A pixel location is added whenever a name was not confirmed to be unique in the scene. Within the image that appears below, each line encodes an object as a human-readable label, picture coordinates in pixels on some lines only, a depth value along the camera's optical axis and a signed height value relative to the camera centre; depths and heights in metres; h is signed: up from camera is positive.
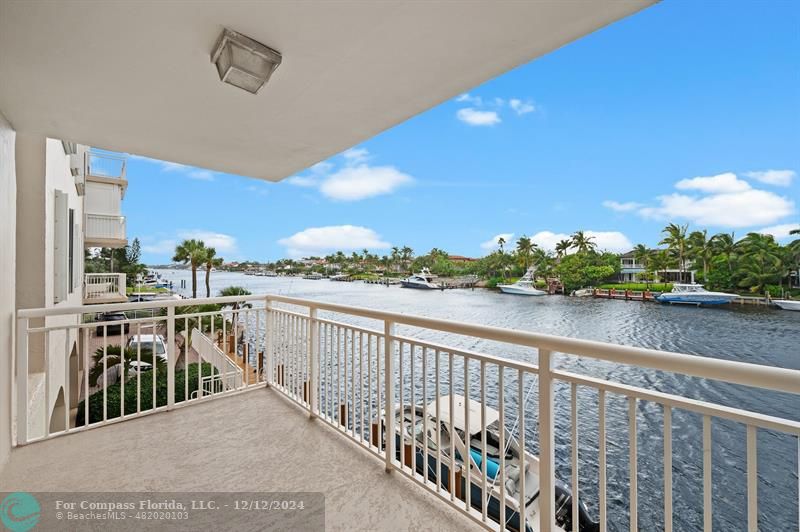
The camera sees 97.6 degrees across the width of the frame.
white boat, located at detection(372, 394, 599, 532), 1.69 -2.30
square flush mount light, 1.50 +0.94
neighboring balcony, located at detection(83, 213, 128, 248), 9.40 +0.97
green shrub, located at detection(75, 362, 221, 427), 6.19 -2.50
